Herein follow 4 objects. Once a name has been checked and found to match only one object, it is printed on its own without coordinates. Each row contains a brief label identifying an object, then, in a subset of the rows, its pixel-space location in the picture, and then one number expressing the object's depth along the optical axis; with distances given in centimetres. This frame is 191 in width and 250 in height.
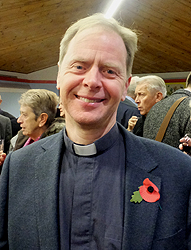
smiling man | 80
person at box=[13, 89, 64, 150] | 209
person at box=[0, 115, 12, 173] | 285
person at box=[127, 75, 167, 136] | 243
